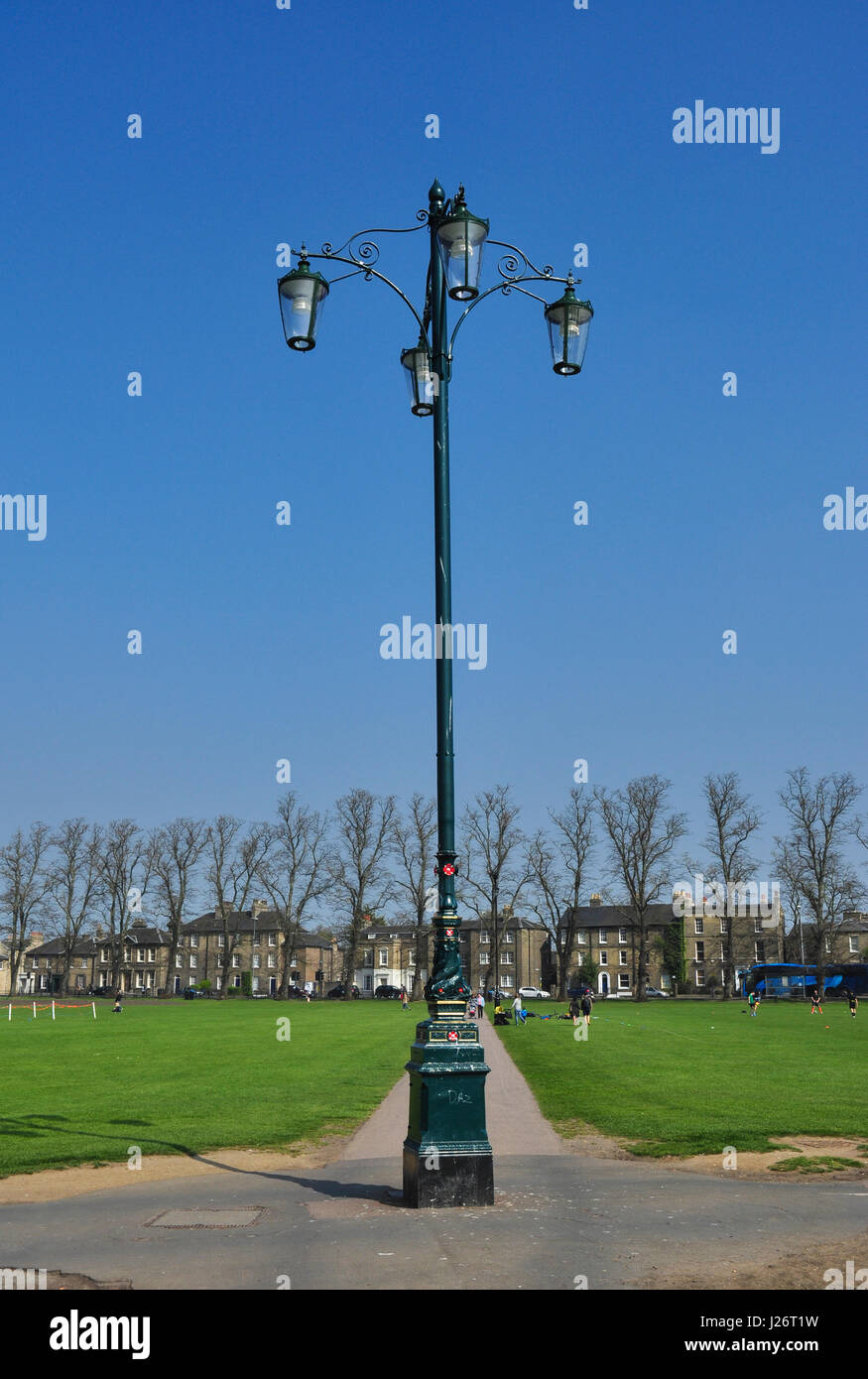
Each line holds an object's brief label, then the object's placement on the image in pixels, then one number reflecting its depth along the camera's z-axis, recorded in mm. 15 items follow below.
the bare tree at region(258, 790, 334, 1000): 96250
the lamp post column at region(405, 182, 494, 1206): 8594
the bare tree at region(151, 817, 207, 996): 103000
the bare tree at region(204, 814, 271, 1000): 100500
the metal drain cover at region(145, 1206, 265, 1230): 8195
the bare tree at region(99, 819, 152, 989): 100438
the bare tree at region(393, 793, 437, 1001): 96625
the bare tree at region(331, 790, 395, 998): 95625
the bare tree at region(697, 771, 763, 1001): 87625
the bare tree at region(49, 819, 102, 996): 100125
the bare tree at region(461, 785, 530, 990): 91375
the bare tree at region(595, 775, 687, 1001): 87438
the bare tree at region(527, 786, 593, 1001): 90500
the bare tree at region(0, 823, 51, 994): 101812
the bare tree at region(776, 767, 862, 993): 83812
